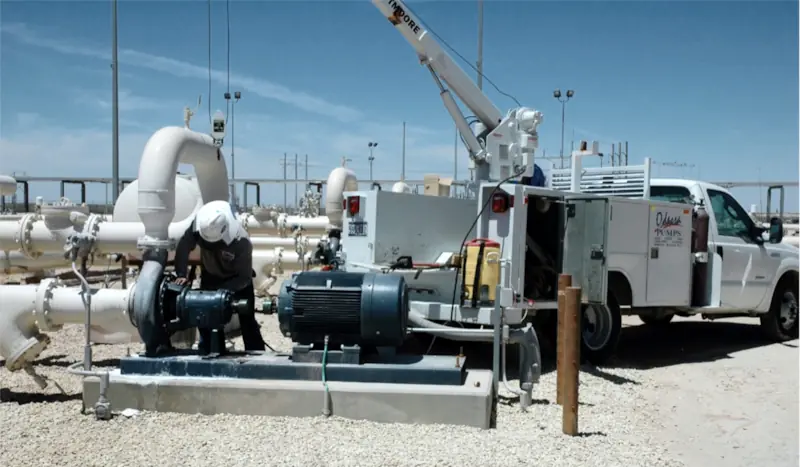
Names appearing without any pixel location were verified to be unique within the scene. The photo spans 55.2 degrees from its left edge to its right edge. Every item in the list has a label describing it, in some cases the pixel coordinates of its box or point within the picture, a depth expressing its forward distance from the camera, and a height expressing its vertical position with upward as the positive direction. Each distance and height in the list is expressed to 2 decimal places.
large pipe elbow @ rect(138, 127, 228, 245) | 7.14 +0.39
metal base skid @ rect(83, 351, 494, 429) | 5.93 -1.40
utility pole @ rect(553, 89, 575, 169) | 20.56 +3.32
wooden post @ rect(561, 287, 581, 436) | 5.78 -1.09
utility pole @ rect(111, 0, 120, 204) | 16.91 +2.11
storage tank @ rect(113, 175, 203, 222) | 13.38 +0.14
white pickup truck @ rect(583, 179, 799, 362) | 8.85 -0.70
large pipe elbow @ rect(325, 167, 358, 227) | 15.33 +0.50
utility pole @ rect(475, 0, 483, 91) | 16.22 +3.43
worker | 6.91 -0.43
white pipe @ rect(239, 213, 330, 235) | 14.97 -0.26
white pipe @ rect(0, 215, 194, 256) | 8.17 -0.29
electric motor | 6.12 -0.78
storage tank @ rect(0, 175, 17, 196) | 9.29 +0.25
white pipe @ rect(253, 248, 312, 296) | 12.84 -0.89
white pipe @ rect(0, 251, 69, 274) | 11.29 -0.88
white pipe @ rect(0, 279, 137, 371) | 6.93 -0.97
